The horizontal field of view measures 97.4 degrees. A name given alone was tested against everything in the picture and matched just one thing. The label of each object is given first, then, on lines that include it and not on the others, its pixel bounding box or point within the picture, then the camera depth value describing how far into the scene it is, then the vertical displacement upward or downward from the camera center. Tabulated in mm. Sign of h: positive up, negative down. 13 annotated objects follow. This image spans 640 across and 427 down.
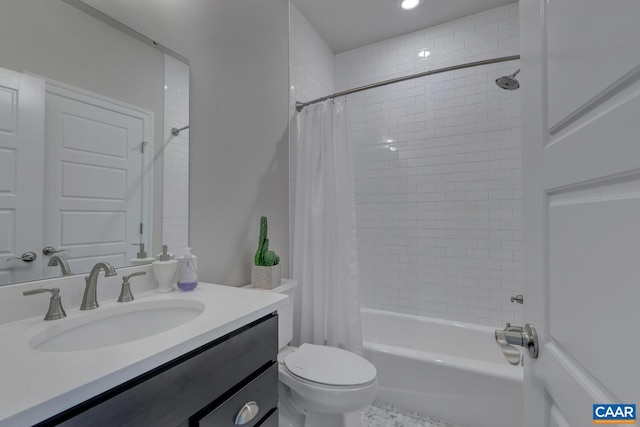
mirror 808 +255
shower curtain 1749 -125
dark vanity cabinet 512 -394
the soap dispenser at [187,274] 1110 -233
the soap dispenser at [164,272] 1090 -221
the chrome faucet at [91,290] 867 -231
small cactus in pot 1576 -282
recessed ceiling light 2047 +1569
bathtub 1431 -935
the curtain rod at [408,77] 1649 +879
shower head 1689 +818
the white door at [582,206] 345 +16
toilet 1183 -725
